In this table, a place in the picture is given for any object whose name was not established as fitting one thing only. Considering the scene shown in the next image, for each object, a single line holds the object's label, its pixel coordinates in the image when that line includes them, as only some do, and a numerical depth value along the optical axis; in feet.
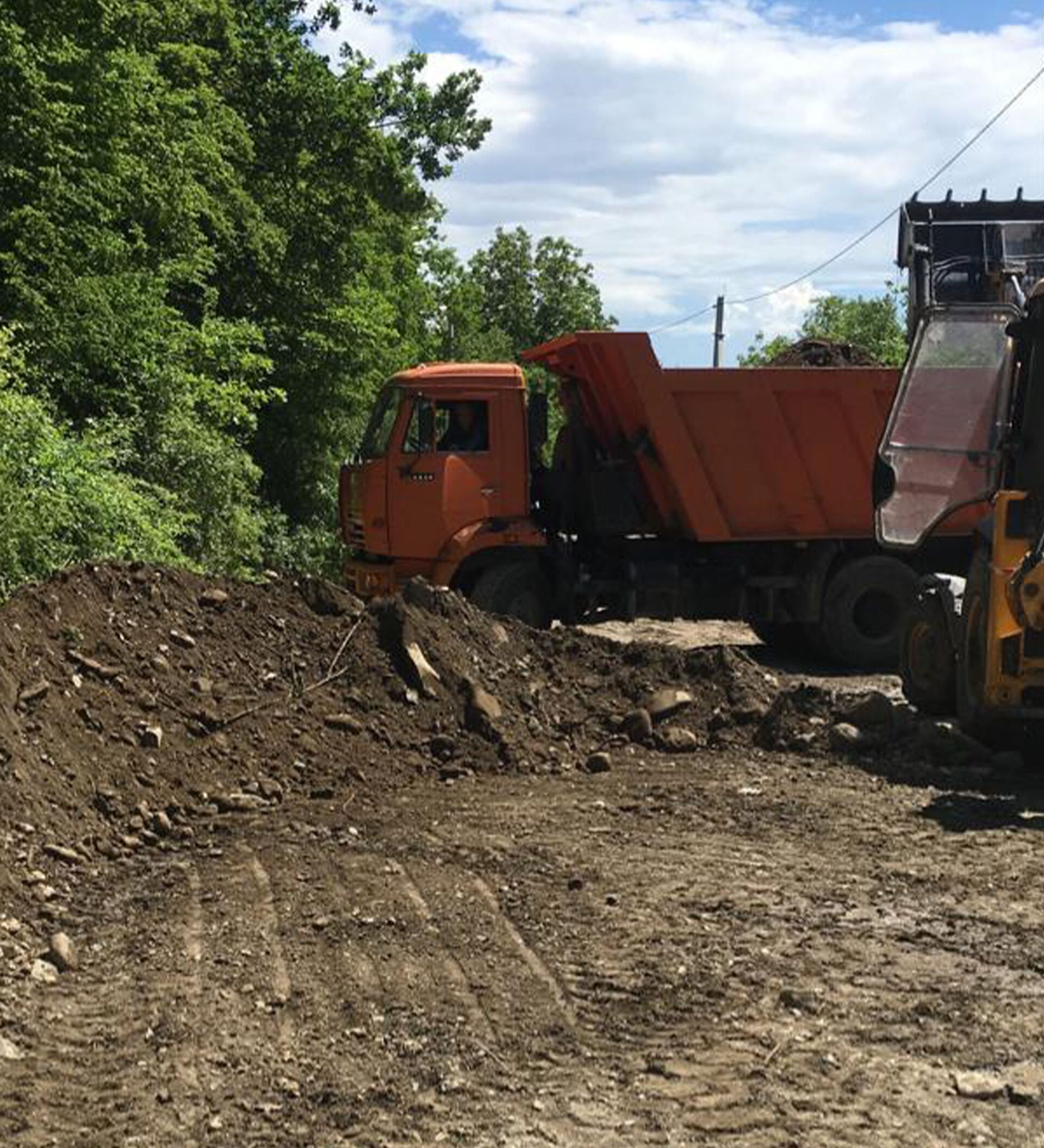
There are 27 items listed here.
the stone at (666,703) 34.30
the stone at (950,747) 32.01
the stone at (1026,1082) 15.03
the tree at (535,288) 222.48
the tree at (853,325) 168.86
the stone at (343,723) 30.71
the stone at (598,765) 31.37
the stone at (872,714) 33.76
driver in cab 49.08
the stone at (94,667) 27.94
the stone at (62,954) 19.08
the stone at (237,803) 27.02
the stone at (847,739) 32.81
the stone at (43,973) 18.63
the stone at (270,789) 27.81
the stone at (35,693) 25.89
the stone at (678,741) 33.09
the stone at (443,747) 31.22
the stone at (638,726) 33.50
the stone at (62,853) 22.98
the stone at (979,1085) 15.10
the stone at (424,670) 32.63
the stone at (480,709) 32.32
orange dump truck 48.91
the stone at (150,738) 27.37
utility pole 191.31
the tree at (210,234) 50.39
